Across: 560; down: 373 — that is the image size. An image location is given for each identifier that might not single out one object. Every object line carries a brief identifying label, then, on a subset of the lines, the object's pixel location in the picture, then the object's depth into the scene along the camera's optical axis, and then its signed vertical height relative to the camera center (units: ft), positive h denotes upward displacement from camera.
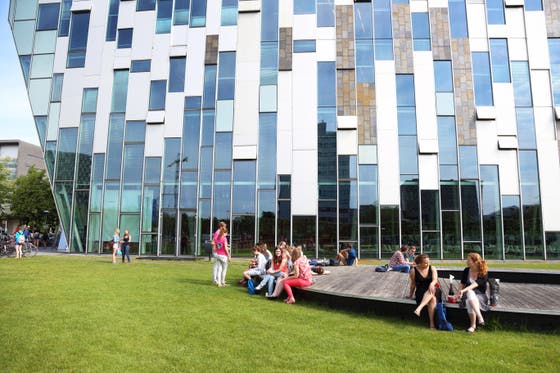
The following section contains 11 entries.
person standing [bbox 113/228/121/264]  65.25 -1.87
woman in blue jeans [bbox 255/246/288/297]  35.56 -3.66
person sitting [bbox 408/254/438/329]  24.81 -3.54
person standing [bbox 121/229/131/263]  65.20 -2.34
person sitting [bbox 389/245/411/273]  49.90 -4.23
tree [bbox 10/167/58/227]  158.92 +12.06
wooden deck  23.97 -5.01
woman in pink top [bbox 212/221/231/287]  40.22 -2.53
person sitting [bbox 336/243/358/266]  60.18 -4.01
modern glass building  75.31 +21.97
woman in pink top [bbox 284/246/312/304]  33.50 -3.93
